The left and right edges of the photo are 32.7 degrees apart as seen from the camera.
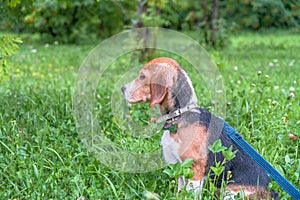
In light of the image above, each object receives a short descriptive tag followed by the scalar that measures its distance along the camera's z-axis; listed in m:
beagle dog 3.05
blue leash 2.95
